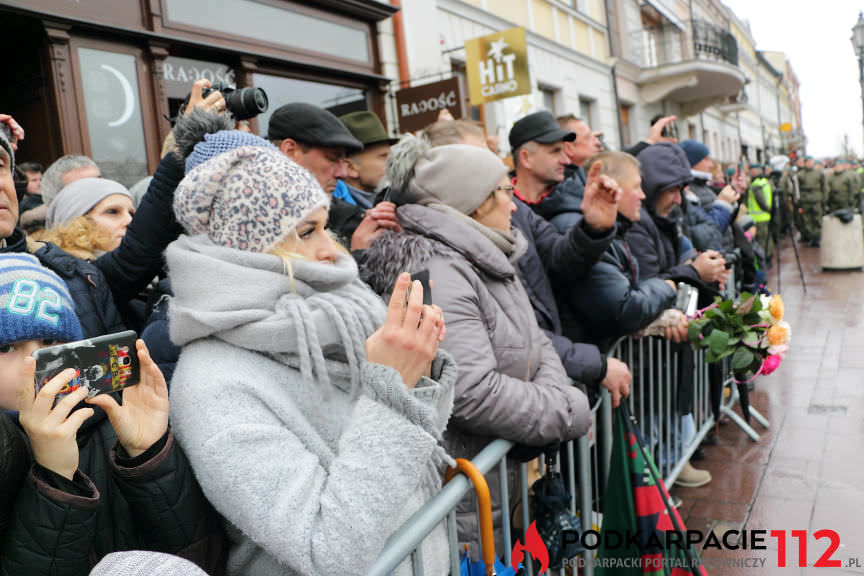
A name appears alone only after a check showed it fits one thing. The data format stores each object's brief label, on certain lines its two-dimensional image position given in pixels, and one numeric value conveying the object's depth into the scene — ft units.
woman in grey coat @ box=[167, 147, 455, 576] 3.80
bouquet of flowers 10.26
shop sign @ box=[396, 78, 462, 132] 25.07
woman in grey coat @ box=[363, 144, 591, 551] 6.03
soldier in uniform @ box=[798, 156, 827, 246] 49.04
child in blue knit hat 3.36
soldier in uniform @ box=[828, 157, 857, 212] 48.49
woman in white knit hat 7.59
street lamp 50.37
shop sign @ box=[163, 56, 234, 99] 19.15
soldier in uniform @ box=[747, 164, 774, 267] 32.14
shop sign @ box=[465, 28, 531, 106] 26.04
